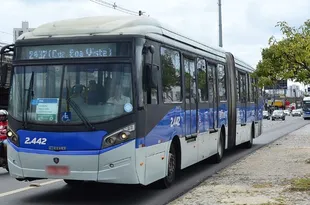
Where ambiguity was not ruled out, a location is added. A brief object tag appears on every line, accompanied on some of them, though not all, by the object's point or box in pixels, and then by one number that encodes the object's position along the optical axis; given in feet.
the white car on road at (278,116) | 234.38
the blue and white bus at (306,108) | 229.25
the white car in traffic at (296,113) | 321.11
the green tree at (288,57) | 35.68
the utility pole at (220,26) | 100.01
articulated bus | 27.17
